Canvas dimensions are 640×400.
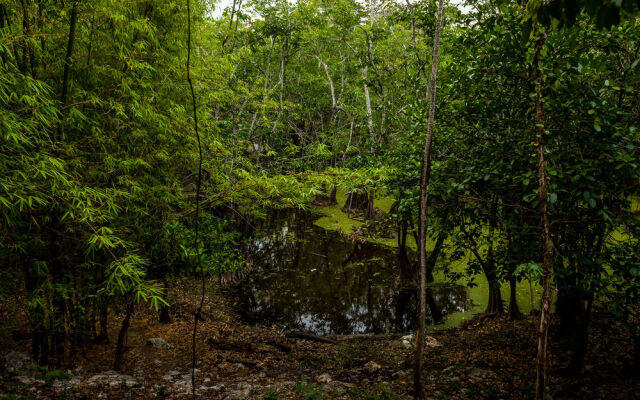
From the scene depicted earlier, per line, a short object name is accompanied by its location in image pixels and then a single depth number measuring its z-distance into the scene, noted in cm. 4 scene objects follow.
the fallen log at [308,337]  987
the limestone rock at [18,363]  567
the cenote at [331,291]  1179
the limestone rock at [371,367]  755
